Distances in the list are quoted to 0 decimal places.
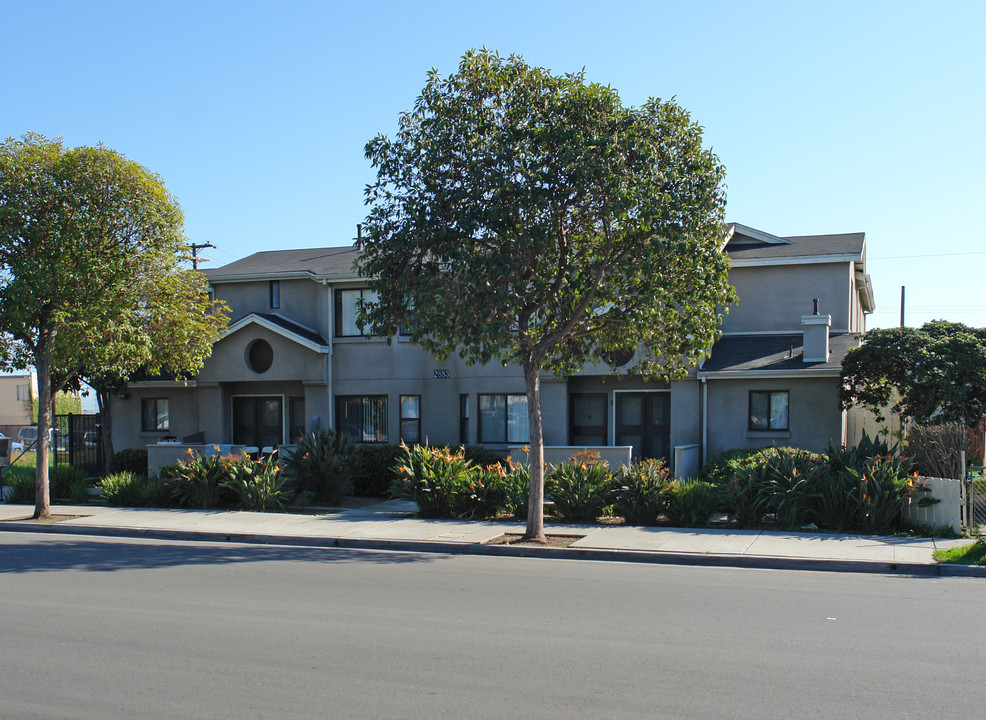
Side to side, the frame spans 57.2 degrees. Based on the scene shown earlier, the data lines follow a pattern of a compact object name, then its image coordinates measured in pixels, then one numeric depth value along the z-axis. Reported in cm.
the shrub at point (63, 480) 2086
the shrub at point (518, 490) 1647
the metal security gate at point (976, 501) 1402
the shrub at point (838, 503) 1428
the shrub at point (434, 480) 1680
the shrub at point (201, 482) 1869
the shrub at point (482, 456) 2114
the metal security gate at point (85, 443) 2638
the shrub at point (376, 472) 2147
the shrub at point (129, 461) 2512
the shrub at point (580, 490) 1608
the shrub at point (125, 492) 1953
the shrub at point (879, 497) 1402
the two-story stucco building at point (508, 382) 2083
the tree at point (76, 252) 1633
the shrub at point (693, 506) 1527
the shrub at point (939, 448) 1586
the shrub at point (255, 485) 1822
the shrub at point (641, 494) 1548
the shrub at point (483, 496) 1670
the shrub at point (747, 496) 1490
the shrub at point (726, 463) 1716
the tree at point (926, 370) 1797
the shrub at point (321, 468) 1939
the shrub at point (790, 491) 1462
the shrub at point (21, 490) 2052
